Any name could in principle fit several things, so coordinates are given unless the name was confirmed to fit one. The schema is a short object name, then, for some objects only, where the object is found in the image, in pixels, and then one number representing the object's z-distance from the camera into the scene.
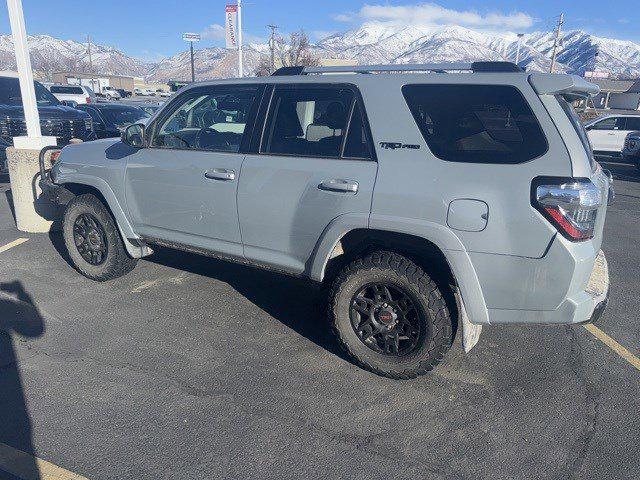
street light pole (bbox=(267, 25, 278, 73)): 50.00
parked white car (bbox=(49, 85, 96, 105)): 26.93
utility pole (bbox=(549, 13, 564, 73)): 42.22
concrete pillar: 5.87
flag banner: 18.41
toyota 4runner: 2.60
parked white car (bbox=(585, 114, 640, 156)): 16.92
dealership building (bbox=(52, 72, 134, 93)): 55.00
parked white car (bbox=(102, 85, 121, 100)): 51.26
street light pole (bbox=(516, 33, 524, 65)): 34.74
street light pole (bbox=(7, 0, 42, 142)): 5.83
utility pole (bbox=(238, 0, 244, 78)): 18.34
